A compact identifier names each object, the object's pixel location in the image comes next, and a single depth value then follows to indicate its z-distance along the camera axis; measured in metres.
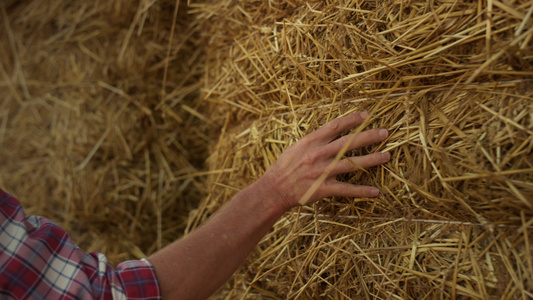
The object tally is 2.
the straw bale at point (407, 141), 0.80
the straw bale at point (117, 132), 1.75
